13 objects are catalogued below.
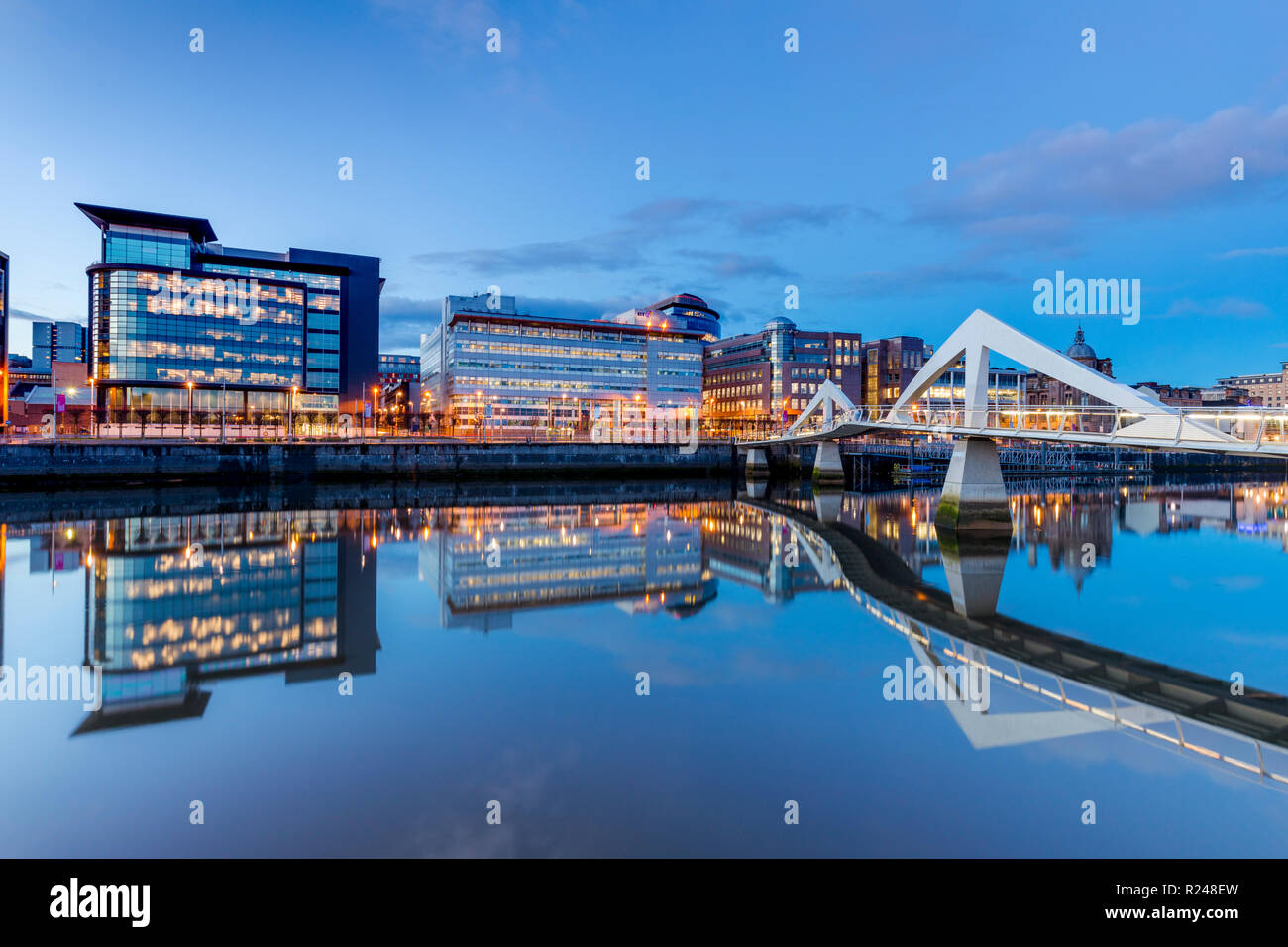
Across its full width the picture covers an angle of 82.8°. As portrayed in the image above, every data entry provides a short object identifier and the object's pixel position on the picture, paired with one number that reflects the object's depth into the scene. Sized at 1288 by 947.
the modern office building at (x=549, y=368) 105.12
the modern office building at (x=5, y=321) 92.93
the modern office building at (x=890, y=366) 139.50
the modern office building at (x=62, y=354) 197.38
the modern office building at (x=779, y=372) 126.94
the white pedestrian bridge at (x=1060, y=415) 16.08
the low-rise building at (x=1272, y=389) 158.80
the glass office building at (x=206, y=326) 81.81
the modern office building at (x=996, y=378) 139.00
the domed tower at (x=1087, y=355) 138.00
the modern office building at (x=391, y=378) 165.69
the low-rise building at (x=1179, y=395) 149.00
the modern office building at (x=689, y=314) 140.50
